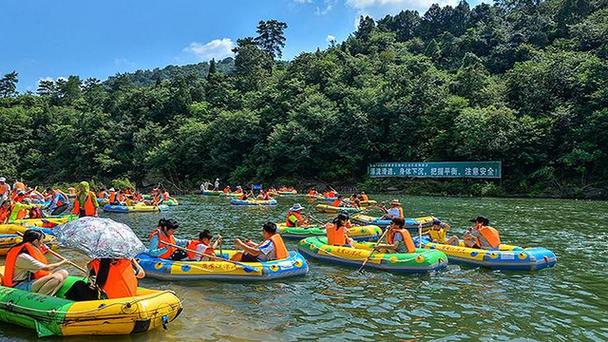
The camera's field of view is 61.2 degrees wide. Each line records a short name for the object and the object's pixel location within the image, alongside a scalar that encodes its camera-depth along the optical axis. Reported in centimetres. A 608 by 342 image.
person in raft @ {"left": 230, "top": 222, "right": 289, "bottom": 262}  1047
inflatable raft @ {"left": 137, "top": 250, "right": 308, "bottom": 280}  1002
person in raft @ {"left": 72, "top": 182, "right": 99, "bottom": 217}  1389
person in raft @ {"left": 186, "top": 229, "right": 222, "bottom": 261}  1052
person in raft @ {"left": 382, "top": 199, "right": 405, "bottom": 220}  1760
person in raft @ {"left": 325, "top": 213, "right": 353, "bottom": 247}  1228
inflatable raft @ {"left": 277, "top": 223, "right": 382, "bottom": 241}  1553
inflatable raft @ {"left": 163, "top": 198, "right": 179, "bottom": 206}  2934
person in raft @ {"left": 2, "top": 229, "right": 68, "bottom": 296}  704
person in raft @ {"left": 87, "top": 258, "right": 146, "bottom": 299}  674
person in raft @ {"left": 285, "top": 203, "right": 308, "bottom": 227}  1620
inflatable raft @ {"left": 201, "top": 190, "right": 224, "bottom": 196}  4055
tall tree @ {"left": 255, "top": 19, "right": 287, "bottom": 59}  9038
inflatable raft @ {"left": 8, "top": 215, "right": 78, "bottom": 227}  1409
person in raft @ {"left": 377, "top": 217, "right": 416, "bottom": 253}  1119
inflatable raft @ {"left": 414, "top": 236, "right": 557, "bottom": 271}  1111
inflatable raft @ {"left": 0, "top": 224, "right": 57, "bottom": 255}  1204
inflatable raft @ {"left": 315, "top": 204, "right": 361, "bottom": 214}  2389
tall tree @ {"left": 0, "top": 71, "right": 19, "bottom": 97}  9556
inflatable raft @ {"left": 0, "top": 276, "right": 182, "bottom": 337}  645
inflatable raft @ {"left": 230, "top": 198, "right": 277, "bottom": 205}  2948
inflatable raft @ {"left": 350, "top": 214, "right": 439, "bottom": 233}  1775
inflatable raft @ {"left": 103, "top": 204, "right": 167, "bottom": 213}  2470
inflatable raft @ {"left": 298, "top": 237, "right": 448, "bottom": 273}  1079
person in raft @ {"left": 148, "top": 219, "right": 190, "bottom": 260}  1027
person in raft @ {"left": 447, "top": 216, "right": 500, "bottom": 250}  1176
